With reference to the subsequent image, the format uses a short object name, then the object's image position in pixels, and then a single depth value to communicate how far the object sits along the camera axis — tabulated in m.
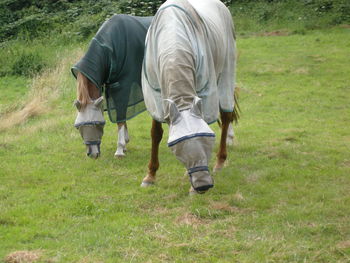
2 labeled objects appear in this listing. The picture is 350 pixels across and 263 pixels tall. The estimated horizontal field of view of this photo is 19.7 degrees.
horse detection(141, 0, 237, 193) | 8.37
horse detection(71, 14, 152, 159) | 11.96
